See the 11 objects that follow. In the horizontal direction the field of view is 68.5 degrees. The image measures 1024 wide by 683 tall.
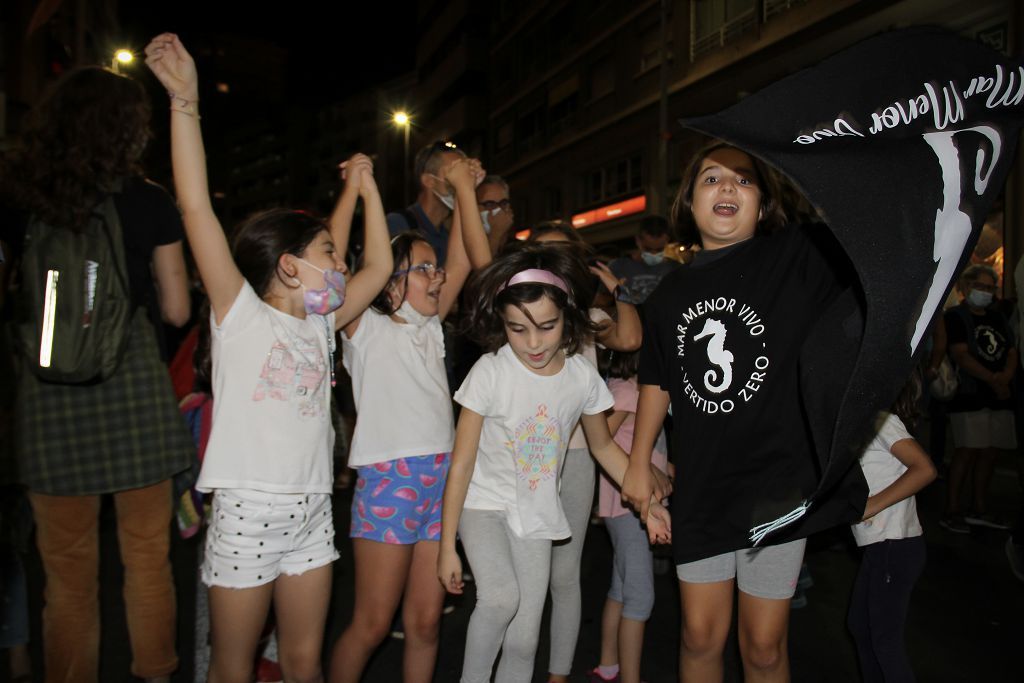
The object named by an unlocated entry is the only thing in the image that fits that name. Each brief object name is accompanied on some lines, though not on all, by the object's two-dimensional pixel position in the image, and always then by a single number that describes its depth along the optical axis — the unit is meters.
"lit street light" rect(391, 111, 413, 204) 30.08
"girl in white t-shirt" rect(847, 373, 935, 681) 2.73
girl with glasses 2.76
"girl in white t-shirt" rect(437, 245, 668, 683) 2.60
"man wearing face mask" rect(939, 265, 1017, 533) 6.17
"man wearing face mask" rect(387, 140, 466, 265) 3.86
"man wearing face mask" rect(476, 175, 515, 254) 3.97
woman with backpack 2.46
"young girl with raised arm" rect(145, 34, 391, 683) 2.36
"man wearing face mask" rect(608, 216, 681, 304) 3.66
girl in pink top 3.11
